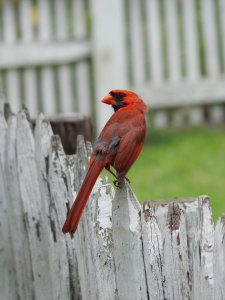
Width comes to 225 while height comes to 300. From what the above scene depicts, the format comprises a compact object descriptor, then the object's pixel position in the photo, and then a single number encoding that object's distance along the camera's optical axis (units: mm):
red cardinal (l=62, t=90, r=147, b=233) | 5727
